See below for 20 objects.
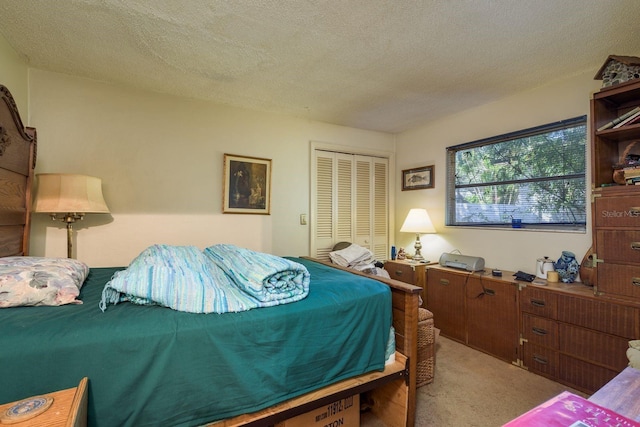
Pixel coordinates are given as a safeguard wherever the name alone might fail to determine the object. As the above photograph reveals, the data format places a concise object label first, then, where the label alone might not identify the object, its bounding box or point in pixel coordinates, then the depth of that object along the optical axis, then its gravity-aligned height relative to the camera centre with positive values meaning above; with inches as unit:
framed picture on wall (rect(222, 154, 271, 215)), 116.4 +13.2
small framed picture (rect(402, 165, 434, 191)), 139.3 +20.2
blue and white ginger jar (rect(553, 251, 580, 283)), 89.8 -15.5
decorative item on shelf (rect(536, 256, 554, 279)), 94.5 -16.1
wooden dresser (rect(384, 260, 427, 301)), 122.1 -23.8
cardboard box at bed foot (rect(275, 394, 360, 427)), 53.6 -39.2
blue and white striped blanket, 47.9 -12.1
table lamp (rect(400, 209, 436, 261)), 130.1 -3.4
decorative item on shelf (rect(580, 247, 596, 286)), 85.1 -15.3
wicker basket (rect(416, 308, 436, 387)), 81.0 -37.8
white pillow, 44.9 -11.5
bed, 38.1 -21.3
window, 95.2 +15.1
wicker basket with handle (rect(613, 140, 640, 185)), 71.9 +13.5
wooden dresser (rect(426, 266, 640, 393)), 72.9 -32.0
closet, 137.4 +7.6
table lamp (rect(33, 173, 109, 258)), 78.7 +5.5
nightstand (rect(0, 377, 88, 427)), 30.4 -22.2
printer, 107.9 -17.2
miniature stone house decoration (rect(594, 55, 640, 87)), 71.7 +38.9
